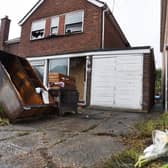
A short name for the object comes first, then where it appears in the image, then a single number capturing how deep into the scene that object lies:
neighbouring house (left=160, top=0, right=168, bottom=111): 7.72
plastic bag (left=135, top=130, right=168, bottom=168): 1.90
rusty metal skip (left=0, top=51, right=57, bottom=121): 4.47
